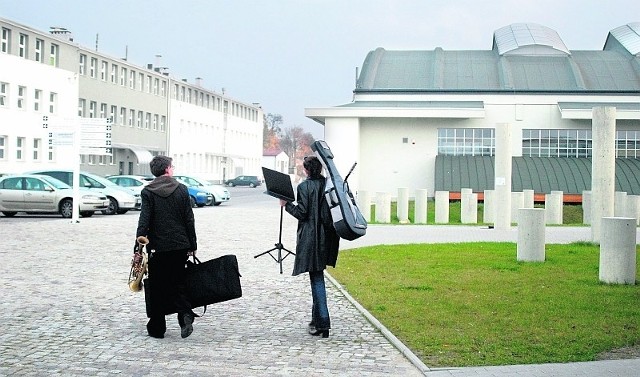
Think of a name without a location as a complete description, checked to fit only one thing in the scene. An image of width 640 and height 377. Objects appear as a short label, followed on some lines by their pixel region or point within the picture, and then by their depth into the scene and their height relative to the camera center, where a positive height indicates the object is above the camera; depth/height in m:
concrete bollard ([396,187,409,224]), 33.08 -0.84
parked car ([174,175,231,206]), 45.53 -0.41
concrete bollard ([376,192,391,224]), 32.66 -0.97
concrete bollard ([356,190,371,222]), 33.16 -0.76
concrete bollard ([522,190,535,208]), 33.75 -0.52
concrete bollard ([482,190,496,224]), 29.72 -0.69
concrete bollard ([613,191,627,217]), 29.16 -0.59
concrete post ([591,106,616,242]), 18.98 +0.51
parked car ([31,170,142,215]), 33.62 -0.41
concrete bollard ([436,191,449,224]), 32.88 -0.90
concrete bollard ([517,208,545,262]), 15.82 -0.91
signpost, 28.14 +1.44
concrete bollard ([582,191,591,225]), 33.59 -0.74
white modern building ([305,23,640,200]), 44.19 +3.26
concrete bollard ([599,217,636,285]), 12.63 -0.94
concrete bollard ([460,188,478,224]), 33.16 -0.93
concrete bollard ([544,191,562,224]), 33.25 -0.92
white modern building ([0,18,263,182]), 53.97 +5.75
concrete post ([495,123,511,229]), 26.88 +0.27
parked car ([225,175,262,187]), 97.69 -0.03
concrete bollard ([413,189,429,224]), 32.53 -0.87
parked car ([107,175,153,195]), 40.41 -0.10
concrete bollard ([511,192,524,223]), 32.66 -0.55
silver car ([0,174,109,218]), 30.41 -0.65
